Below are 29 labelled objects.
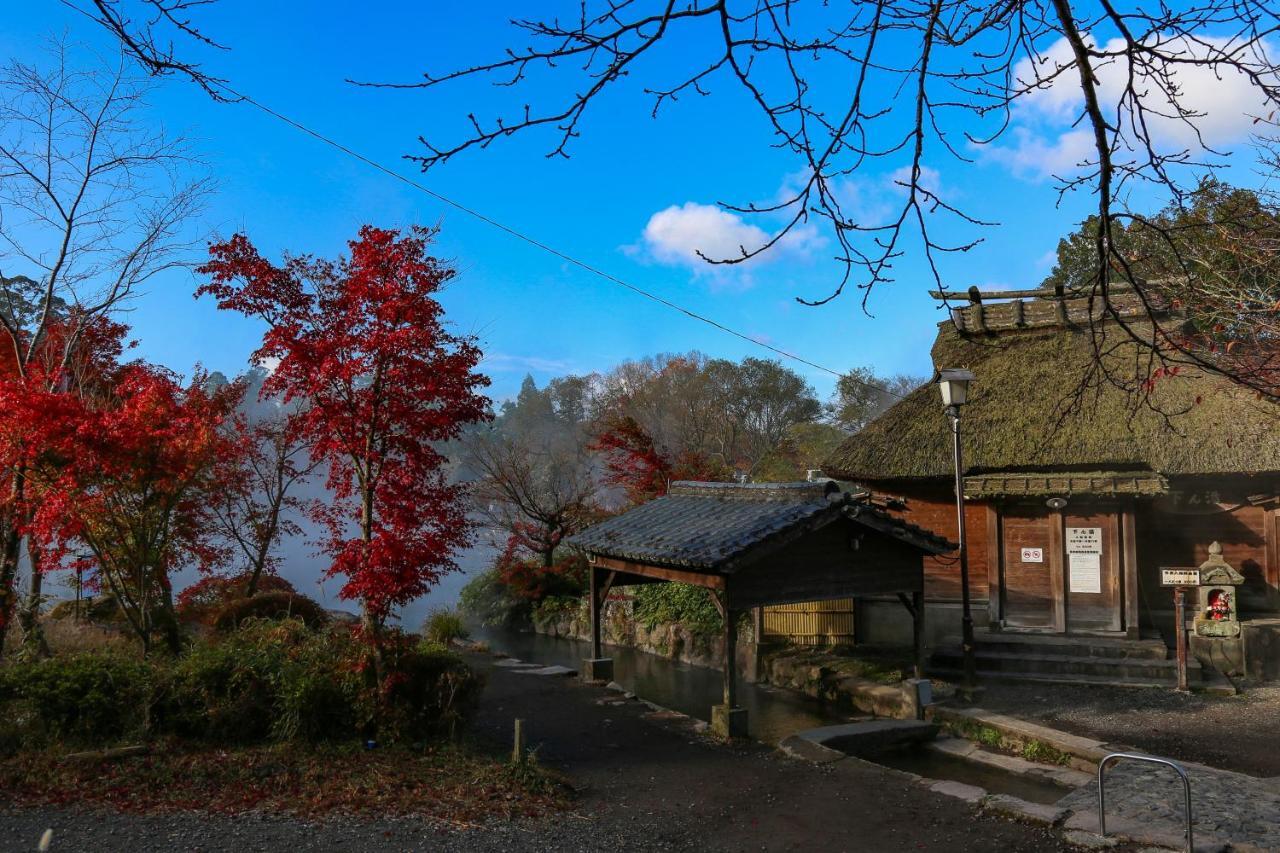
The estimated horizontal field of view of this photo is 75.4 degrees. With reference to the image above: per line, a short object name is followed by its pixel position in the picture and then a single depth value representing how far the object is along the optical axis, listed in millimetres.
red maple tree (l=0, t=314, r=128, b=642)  8711
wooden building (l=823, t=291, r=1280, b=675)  13469
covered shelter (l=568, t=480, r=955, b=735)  10164
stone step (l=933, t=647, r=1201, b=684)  12344
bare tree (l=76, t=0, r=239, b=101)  2814
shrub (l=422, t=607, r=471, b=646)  16453
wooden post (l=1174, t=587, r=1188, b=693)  11609
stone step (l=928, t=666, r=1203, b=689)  12117
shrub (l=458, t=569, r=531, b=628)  22344
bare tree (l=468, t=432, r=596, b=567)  21688
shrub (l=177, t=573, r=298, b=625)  13789
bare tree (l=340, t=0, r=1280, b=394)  2797
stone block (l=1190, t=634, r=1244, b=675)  12297
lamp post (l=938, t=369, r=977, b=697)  11547
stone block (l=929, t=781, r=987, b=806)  7559
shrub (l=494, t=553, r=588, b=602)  21719
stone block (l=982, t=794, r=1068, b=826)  6781
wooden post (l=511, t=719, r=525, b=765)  7816
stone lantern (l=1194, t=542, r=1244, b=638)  12484
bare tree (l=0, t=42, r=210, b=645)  9250
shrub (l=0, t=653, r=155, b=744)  7578
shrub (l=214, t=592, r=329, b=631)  13352
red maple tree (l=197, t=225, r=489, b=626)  8742
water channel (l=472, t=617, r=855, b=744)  12102
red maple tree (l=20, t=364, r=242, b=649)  8875
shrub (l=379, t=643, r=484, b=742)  8500
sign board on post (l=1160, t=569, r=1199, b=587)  12547
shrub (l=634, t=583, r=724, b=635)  17266
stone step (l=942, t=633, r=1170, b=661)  12812
